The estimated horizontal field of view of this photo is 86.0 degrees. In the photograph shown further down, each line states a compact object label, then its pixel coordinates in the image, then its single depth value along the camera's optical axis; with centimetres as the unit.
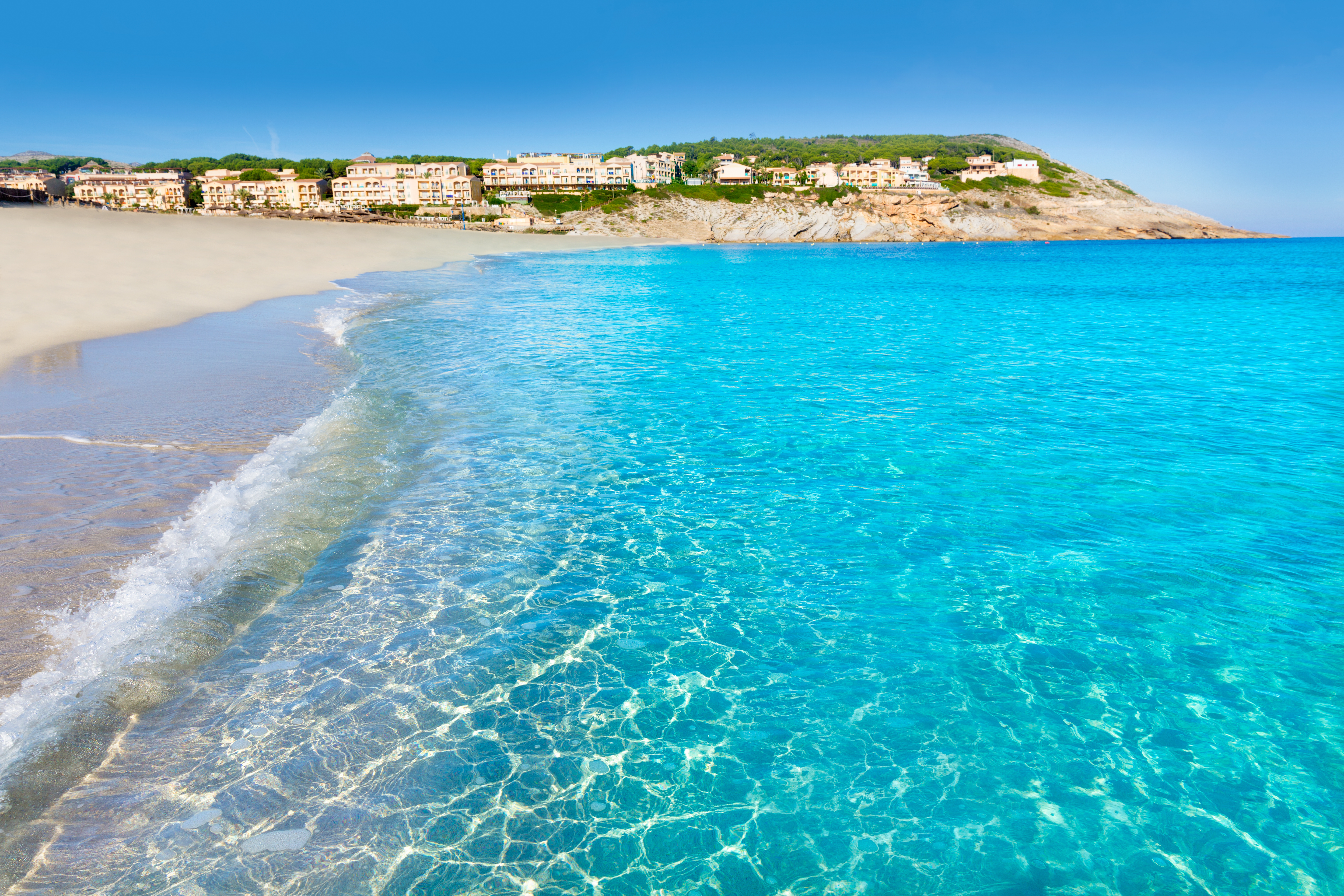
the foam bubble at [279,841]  532
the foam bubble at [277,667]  729
